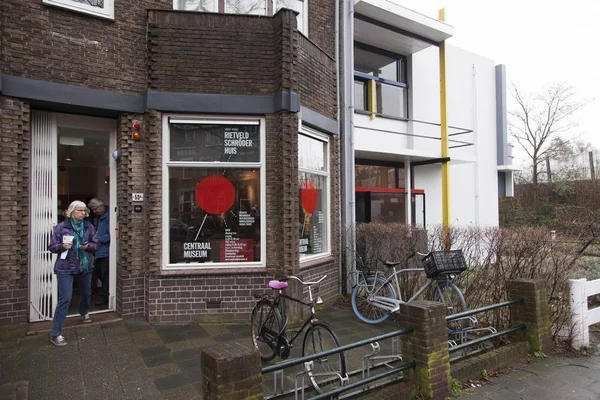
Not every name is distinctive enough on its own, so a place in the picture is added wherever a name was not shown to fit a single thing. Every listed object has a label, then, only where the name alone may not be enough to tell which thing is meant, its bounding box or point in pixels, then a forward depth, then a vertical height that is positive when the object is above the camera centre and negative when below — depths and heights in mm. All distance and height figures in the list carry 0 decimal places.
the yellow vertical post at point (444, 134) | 11383 +2139
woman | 4934 -506
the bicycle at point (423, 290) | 5129 -1209
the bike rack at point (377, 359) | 3979 -1679
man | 6383 -551
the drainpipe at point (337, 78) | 8009 +2673
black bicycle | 3906 -1386
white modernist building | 10273 +2602
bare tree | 29062 +4547
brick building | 5785 +1074
